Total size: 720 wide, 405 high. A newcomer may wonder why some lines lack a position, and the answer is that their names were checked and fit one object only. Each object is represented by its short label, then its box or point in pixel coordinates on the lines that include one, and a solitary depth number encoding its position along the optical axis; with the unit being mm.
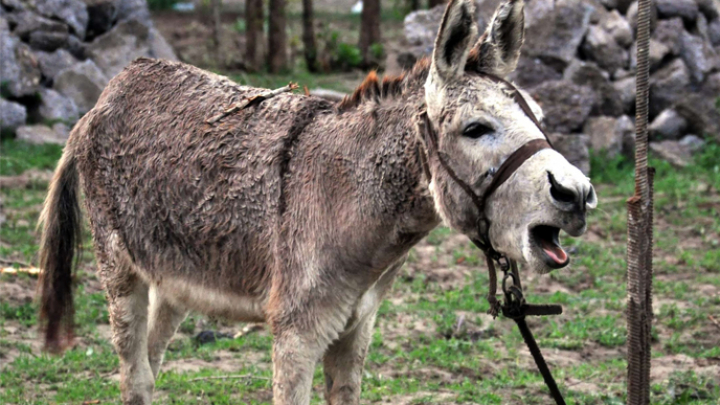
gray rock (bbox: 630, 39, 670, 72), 11992
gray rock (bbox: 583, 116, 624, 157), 10953
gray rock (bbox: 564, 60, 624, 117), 11352
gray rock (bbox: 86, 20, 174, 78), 12984
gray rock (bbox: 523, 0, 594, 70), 11438
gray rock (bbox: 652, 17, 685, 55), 12188
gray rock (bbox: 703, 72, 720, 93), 12133
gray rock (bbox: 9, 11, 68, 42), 12469
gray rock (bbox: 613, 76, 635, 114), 11602
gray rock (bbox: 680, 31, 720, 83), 12281
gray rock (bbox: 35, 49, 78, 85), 12250
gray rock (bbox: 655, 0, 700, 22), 12531
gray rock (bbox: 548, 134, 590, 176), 10359
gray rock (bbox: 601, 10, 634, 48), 11969
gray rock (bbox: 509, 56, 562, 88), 11242
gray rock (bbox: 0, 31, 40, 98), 11461
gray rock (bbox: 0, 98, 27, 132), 10984
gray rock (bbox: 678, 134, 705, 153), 11430
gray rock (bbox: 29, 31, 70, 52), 12438
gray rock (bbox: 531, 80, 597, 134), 10711
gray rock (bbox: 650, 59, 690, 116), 11914
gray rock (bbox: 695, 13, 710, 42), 12922
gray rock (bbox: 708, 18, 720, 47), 13359
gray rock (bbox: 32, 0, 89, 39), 12945
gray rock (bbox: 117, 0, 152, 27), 13984
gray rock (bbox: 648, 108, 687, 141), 11648
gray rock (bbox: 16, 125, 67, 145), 10828
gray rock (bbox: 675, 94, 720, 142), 11594
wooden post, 3701
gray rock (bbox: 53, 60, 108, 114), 11961
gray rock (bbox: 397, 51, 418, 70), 11445
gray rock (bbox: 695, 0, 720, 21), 13271
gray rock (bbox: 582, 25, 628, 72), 11742
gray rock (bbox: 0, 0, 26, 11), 12594
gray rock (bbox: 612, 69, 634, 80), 11898
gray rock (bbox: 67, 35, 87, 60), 12922
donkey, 3166
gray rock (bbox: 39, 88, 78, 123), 11578
